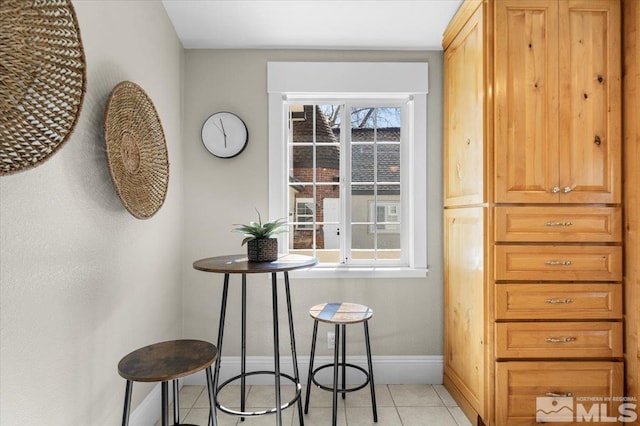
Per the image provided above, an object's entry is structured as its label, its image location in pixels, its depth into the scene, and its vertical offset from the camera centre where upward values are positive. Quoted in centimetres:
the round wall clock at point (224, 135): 247 +55
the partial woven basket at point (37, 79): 102 +43
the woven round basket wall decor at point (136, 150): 158 +32
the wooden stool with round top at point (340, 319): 190 -57
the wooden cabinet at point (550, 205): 186 +5
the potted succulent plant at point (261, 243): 188 -15
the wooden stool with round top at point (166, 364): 128 -56
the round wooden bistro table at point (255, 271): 167 -26
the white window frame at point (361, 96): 248 +83
